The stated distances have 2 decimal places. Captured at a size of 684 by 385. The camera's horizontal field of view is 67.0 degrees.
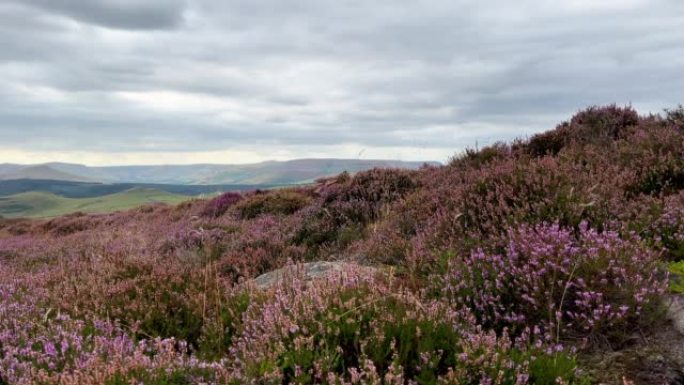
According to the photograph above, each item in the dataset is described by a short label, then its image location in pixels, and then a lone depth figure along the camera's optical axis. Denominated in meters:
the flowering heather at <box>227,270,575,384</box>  2.71
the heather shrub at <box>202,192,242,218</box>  17.61
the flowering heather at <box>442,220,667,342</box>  3.53
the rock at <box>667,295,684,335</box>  3.56
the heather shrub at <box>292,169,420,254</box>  9.34
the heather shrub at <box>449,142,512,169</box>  10.10
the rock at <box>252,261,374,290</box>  5.16
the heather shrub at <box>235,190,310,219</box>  14.55
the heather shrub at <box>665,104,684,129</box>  9.37
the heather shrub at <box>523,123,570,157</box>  10.36
